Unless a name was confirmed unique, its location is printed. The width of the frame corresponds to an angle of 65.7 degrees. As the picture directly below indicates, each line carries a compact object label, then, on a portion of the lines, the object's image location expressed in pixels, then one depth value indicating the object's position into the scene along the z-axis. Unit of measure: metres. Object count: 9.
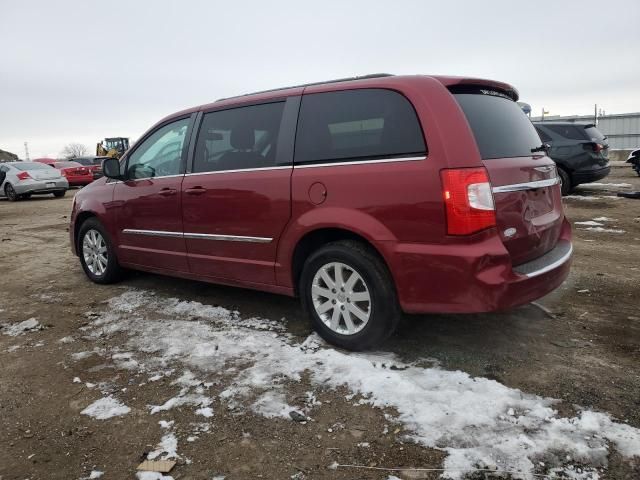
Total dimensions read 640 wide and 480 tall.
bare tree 100.49
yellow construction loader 35.78
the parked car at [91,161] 22.55
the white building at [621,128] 30.16
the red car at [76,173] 21.59
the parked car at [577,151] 10.42
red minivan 2.85
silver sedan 17.00
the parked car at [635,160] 14.42
